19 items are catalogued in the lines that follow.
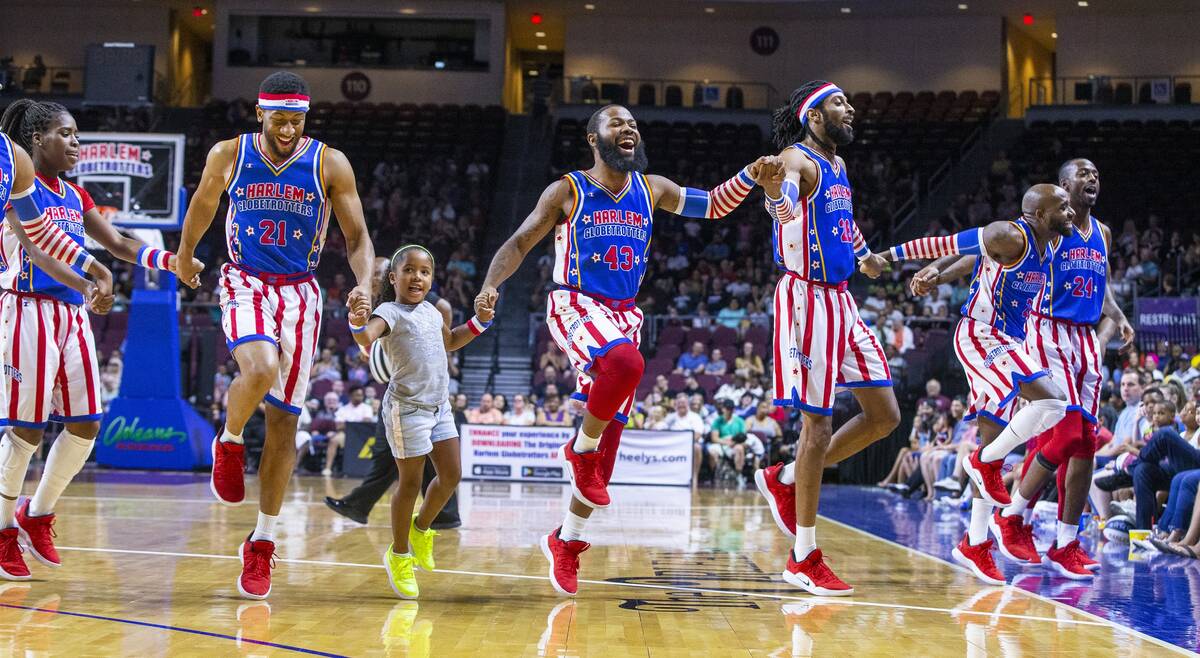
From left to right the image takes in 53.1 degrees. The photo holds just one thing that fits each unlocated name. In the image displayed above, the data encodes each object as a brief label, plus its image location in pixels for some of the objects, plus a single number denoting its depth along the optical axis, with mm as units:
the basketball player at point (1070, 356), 6738
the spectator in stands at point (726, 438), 16062
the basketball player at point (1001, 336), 6363
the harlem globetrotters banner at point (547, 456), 15523
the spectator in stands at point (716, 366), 18141
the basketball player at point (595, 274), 5525
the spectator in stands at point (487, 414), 16578
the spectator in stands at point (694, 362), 18219
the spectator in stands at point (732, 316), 19328
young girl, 5480
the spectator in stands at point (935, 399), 14907
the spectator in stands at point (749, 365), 17031
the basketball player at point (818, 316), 5695
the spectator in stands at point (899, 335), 17672
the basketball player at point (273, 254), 5121
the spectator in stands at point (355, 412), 16594
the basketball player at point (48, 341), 5602
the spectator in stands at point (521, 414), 16500
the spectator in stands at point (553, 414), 16703
